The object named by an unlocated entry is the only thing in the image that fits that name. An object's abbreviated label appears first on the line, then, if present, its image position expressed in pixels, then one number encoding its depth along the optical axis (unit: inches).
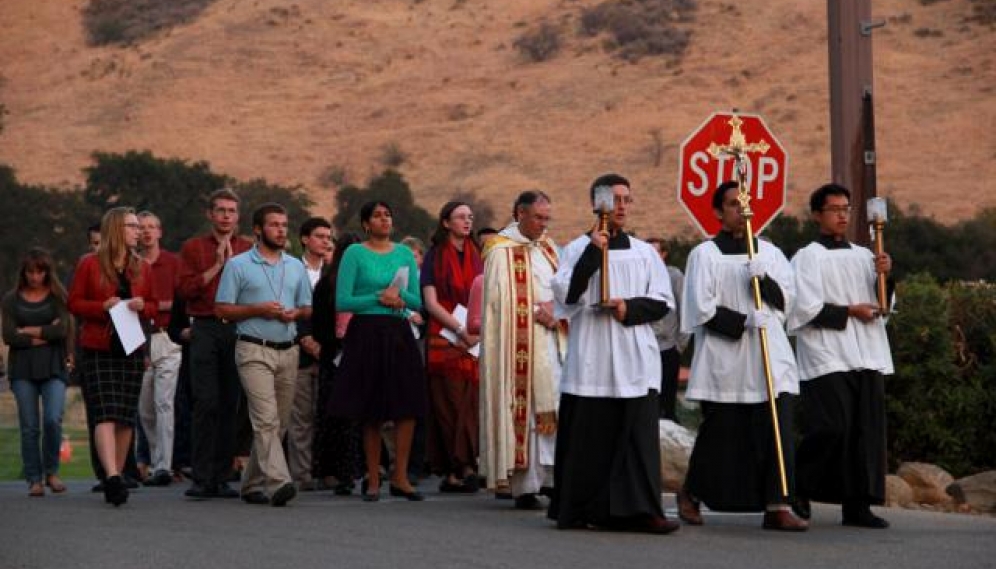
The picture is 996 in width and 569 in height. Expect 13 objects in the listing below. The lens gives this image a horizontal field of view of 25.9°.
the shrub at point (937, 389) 649.6
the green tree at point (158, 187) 2775.6
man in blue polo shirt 541.3
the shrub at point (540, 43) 3698.3
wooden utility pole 627.2
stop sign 657.0
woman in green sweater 574.6
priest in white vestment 553.9
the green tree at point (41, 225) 2468.0
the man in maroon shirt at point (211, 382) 571.8
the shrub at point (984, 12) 3511.3
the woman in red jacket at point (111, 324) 554.3
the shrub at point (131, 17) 4057.6
